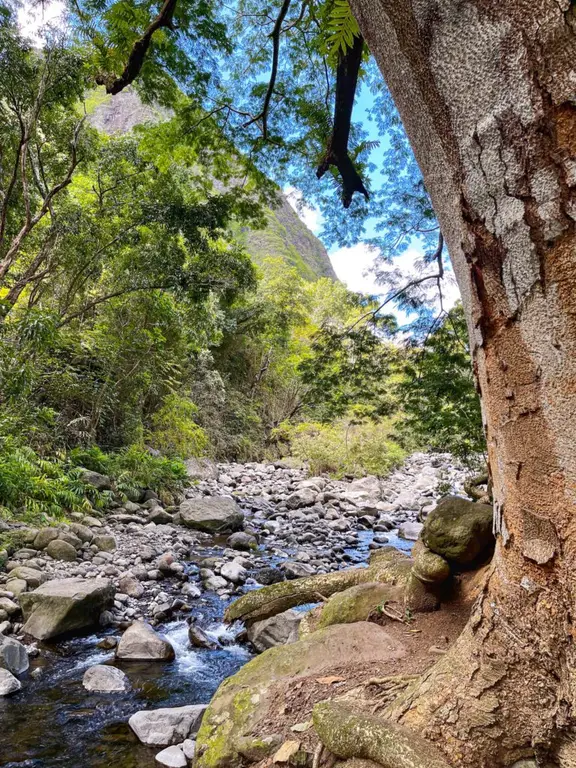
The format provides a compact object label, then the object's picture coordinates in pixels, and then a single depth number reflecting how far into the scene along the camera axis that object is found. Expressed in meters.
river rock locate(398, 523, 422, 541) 8.45
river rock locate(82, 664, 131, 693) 3.29
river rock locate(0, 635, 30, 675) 3.35
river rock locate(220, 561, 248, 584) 5.58
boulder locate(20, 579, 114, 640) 3.92
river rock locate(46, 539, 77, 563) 5.49
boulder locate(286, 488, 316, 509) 10.71
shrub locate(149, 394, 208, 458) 12.05
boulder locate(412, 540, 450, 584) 2.57
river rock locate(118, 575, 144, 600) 4.94
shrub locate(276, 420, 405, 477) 14.75
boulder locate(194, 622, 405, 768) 1.99
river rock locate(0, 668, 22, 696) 3.12
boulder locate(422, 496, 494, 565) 2.59
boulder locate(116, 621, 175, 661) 3.75
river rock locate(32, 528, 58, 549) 5.66
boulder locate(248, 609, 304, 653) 3.89
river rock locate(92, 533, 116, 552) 6.14
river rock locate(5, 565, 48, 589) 4.61
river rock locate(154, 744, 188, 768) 2.44
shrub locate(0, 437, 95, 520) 6.05
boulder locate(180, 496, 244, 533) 7.93
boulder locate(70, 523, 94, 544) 6.29
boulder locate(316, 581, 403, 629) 2.81
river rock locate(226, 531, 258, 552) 7.20
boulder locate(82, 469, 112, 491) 8.14
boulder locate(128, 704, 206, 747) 2.70
